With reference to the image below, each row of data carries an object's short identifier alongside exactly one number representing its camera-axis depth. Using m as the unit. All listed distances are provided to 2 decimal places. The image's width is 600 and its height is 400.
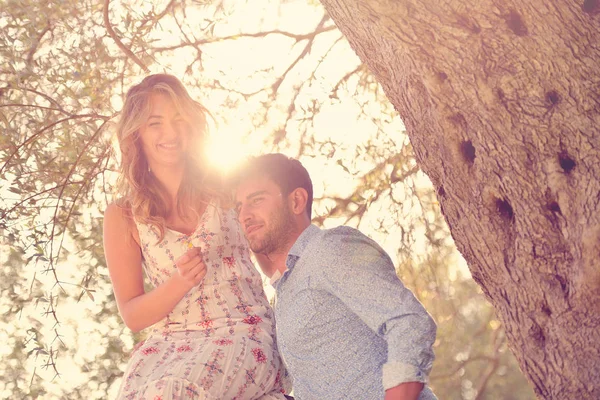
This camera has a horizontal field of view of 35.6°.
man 3.05
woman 3.92
